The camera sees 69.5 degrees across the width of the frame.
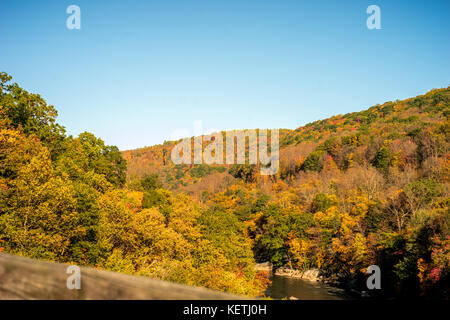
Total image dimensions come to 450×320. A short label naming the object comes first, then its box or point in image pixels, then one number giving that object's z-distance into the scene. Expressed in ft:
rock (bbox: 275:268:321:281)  177.65
